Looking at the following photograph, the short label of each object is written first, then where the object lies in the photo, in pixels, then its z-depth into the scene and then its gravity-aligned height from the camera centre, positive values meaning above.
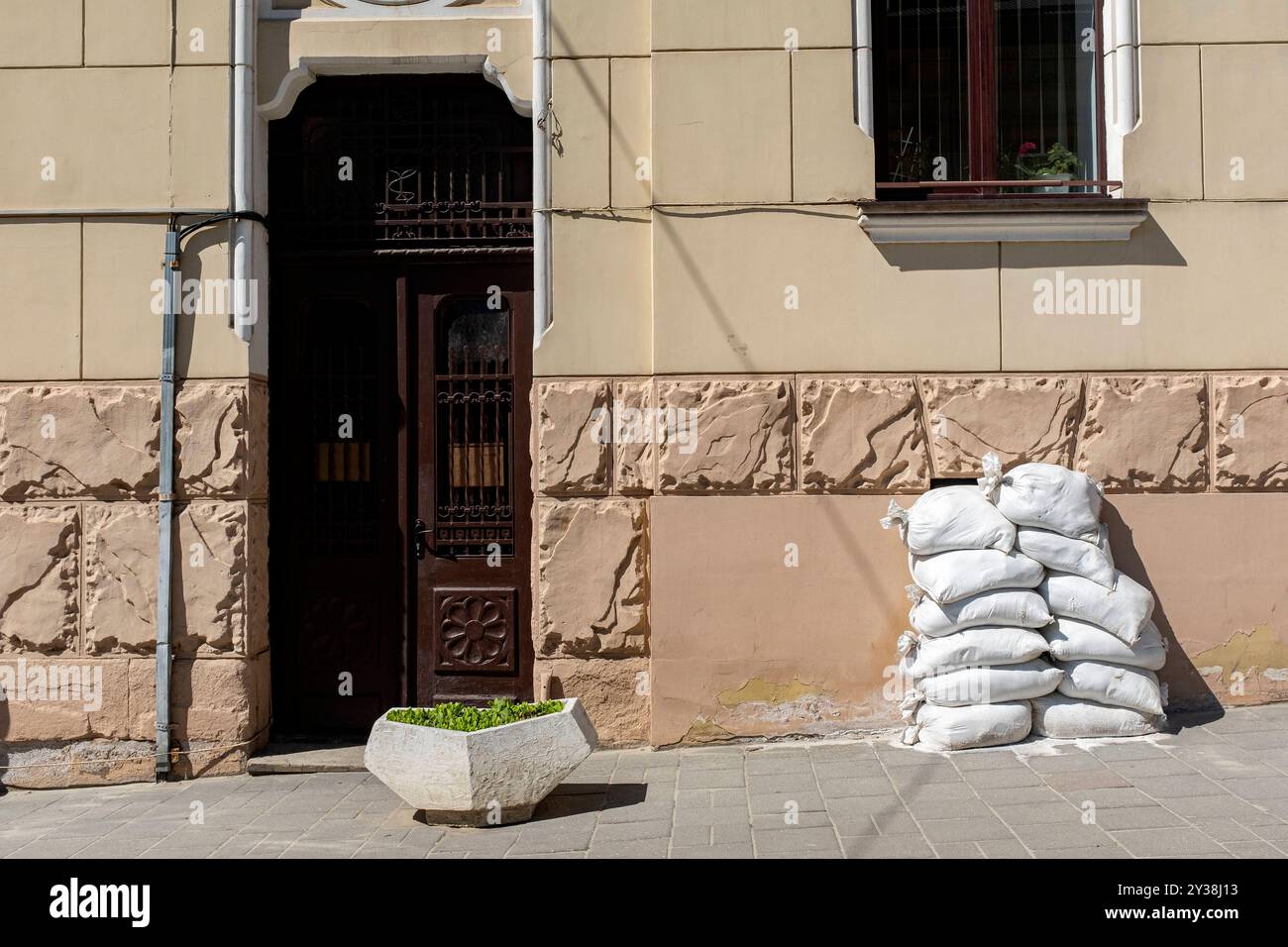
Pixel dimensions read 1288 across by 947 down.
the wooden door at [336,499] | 7.00 +0.01
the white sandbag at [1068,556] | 5.91 -0.31
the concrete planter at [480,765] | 5.19 -1.22
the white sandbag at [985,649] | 5.77 -0.77
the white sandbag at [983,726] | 5.76 -1.16
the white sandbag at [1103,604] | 5.85 -0.56
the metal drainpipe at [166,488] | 6.53 +0.08
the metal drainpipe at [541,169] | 6.63 +1.93
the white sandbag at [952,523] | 5.93 -0.14
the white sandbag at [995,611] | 5.79 -0.59
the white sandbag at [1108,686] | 5.83 -0.98
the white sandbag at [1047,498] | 5.96 -0.01
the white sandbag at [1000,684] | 5.79 -0.95
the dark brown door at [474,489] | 6.96 +0.07
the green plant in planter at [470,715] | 5.36 -1.03
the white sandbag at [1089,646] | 5.82 -0.77
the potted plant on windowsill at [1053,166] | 6.77 +1.96
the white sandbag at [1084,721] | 5.82 -1.15
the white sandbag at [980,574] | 5.83 -0.40
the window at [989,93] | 6.73 +2.41
